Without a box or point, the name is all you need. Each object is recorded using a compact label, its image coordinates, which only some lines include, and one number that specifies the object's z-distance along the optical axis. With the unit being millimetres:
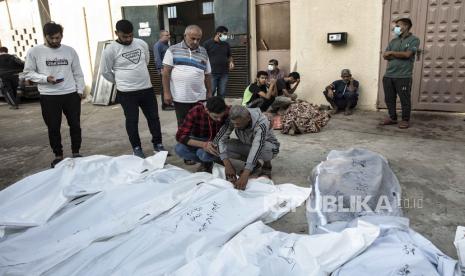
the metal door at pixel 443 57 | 4969
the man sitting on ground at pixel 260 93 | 5340
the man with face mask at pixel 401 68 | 4383
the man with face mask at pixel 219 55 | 5594
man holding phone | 3410
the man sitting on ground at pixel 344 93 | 5609
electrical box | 5641
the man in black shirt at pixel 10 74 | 7736
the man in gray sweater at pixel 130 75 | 3486
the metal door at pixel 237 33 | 6594
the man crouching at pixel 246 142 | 2758
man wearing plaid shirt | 3123
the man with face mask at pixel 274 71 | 6102
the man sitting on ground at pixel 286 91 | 5547
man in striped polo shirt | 3520
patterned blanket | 4641
